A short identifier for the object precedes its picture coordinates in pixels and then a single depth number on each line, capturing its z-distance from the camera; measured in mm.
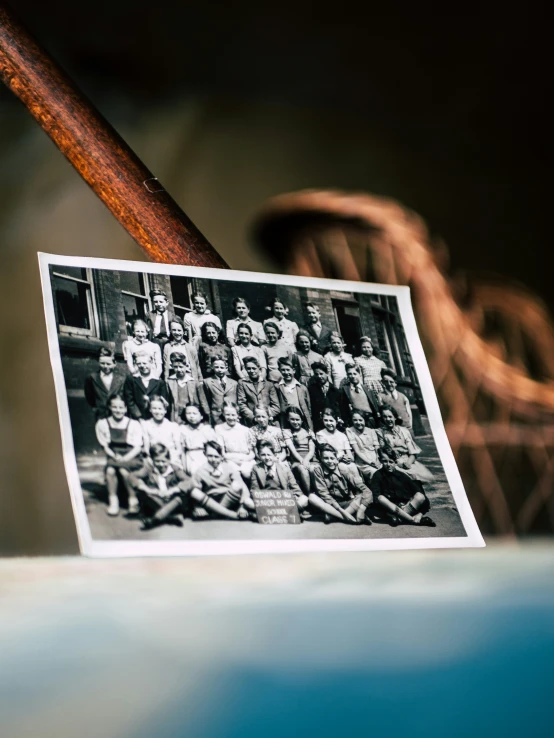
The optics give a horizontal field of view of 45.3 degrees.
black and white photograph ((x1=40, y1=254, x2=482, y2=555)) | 382
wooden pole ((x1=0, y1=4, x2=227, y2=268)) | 526
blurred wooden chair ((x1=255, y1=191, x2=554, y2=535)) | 739
